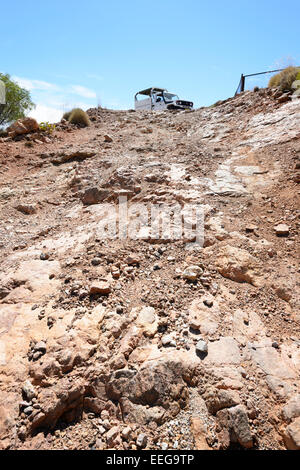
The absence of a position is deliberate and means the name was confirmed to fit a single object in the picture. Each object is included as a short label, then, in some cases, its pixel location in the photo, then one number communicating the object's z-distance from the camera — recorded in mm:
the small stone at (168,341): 2346
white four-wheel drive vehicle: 13898
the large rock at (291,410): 1891
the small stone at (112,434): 1837
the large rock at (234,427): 1801
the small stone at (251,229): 3684
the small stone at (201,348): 2270
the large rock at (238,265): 3078
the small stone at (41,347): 2393
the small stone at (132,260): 3375
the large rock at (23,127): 8969
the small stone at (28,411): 1986
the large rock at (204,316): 2484
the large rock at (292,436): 1761
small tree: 15469
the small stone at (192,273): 3027
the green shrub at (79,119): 10836
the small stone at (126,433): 1837
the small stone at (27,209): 5305
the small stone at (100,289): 2916
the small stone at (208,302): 2730
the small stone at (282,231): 3570
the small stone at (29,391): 2070
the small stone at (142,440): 1791
